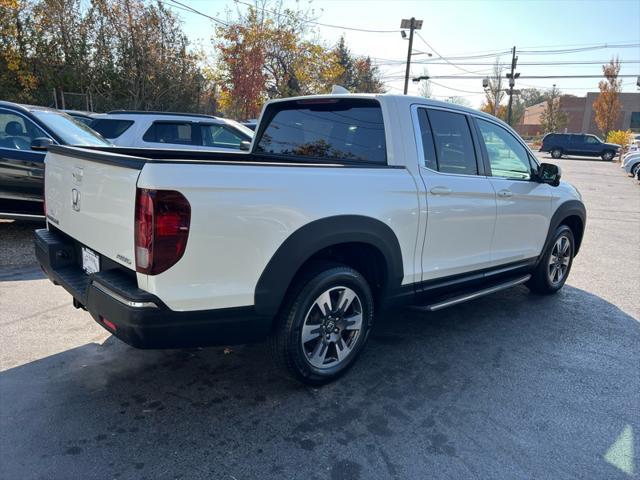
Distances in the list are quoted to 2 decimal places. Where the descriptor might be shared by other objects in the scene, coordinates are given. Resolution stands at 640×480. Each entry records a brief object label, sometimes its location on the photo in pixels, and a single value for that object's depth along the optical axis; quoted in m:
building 60.47
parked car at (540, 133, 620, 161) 35.09
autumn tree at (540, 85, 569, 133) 57.69
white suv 8.70
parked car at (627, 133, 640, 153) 23.80
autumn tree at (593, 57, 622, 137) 43.31
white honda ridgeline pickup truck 2.40
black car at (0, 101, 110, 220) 6.10
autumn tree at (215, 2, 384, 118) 25.31
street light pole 31.81
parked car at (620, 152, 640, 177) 21.23
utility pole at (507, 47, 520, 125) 41.97
